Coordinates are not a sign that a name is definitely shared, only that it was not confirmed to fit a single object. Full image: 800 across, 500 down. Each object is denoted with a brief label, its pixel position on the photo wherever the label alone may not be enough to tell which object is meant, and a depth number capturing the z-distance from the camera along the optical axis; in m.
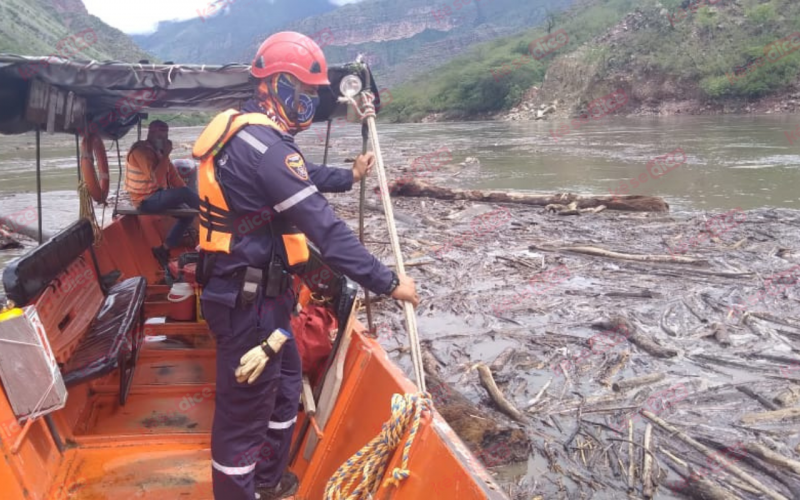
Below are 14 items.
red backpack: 3.30
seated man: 5.09
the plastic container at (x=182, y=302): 4.38
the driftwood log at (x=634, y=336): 5.01
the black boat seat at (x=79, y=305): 2.97
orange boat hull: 2.12
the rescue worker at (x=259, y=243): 2.07
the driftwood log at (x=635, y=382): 4.46
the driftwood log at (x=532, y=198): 10.62
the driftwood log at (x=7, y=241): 9.71
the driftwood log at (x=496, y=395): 4.15
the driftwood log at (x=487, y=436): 3.61
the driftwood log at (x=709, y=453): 3.17
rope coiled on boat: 2.21
